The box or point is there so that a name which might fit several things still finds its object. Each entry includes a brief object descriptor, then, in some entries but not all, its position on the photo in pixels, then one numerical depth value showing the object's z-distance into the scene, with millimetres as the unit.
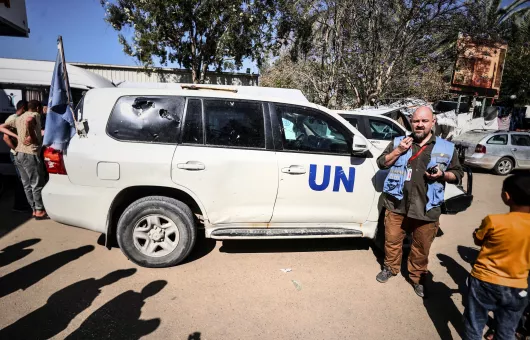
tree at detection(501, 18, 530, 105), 19688
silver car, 10047
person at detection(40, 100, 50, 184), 4805
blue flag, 3260
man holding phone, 2908
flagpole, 3391
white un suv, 3240
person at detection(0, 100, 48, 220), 4547
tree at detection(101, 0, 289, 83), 11602
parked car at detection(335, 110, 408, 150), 7391
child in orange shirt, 1966
